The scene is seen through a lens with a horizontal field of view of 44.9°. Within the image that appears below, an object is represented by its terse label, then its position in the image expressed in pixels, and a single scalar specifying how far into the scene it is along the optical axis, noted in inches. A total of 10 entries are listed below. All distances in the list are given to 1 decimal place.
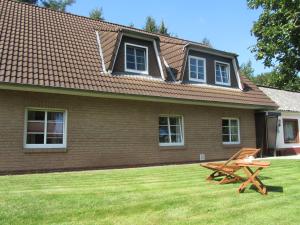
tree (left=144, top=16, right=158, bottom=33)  1670.2
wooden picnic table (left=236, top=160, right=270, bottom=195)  338.8
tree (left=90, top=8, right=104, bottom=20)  1626.5
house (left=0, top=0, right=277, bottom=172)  488.4
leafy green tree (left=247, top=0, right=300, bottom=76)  727.7
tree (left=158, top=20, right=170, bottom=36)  1659.7
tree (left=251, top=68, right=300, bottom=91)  855.7
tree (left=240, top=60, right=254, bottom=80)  2986.7
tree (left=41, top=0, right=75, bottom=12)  1519.8
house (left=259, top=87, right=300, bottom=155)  896.5
